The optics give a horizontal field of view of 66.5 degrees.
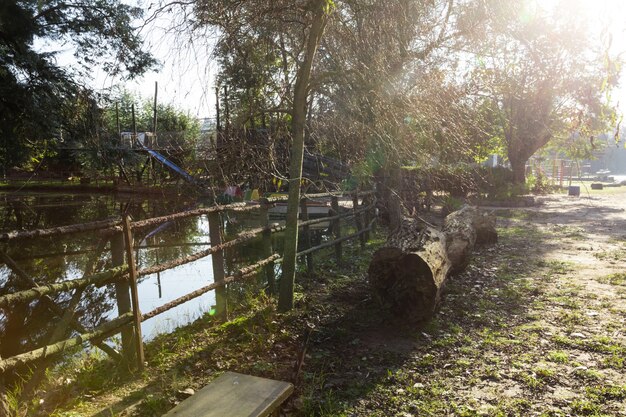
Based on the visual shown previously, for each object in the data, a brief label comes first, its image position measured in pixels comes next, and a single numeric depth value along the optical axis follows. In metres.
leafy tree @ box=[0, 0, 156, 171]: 13.92
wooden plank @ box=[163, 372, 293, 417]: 2.90
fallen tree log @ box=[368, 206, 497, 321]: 5.81
